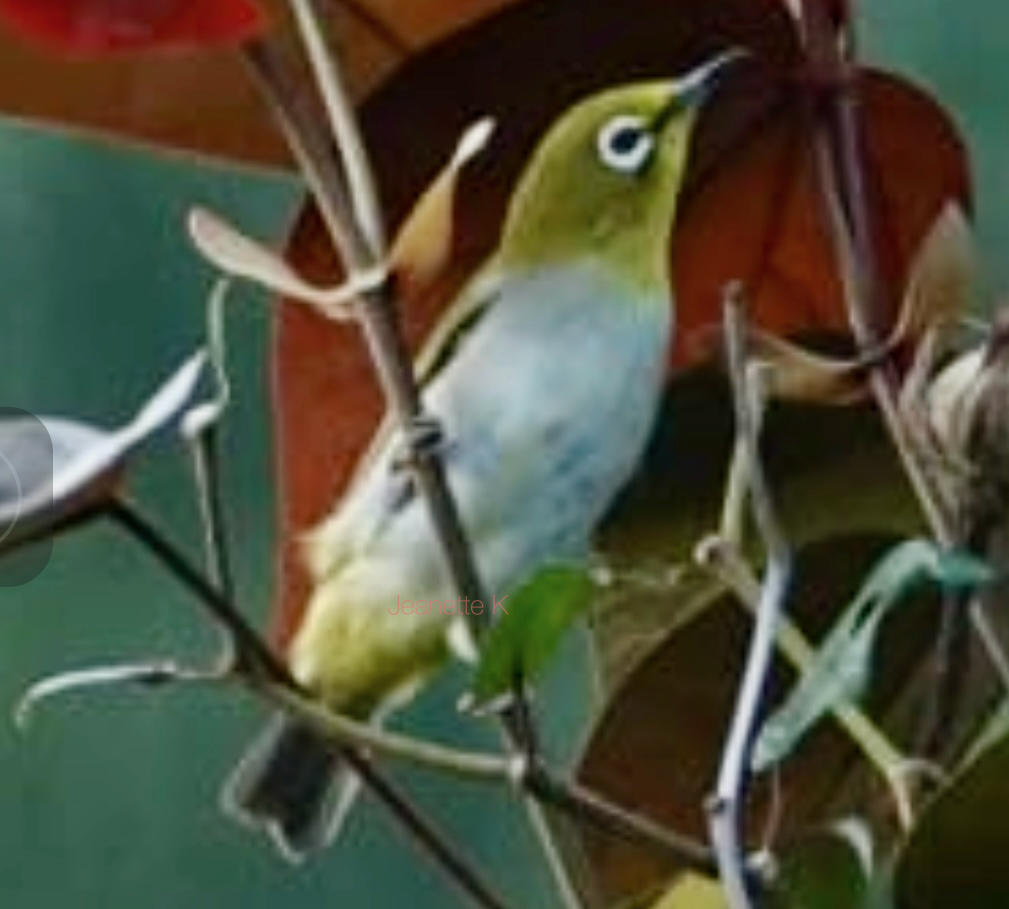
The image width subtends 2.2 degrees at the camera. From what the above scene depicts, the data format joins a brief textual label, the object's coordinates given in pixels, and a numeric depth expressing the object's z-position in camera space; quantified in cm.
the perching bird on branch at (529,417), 297
